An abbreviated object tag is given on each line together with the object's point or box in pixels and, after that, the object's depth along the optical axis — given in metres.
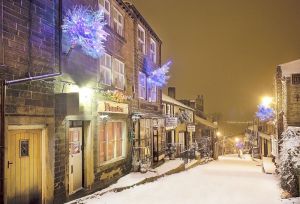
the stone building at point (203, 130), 43.60
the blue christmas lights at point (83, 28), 10.18
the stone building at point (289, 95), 19.64
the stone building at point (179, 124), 29.20
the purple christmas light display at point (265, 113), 25.31
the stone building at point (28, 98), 7.90
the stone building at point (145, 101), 18.31
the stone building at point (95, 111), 10.29
